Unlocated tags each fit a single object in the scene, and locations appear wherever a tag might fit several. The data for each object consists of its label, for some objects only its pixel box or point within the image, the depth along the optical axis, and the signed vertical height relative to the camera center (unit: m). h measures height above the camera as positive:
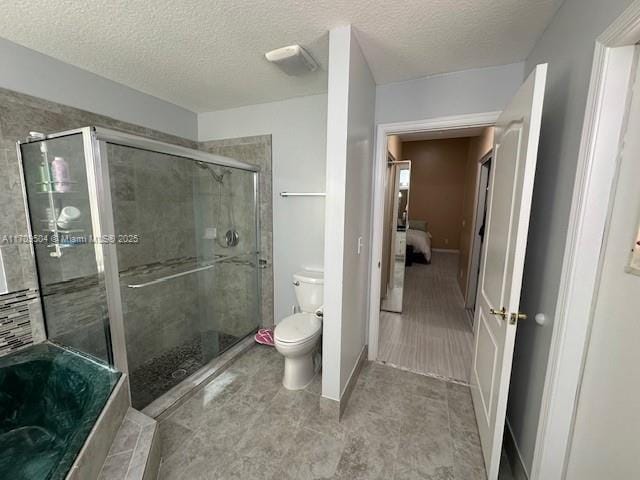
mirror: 3.43 -0.34
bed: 5.54 -0.77
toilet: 1.88 -0.95
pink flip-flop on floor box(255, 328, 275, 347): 2.51 -1.28
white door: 1.08 -0.20
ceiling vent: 1.57 +0.92
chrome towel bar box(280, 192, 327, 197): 2.35 +0.11
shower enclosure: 1.48 -0.34
